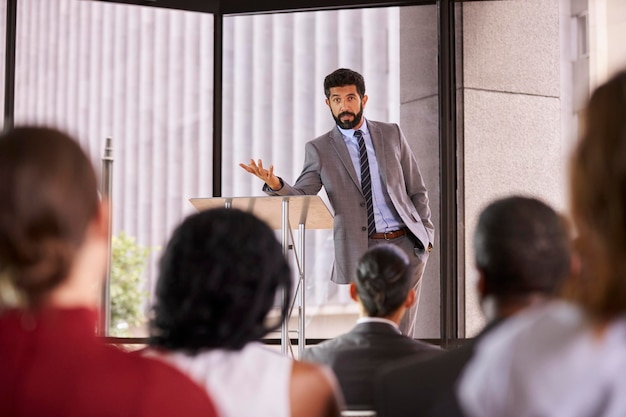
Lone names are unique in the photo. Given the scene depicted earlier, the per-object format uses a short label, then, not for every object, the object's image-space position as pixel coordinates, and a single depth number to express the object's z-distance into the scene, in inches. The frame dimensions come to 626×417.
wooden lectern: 304.1
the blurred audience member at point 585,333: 61.9
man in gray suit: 346.1
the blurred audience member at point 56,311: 69.0
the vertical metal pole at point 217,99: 424.0
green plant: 405.4
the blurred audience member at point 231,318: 93.3
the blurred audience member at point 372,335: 147.2
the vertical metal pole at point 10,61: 400.3
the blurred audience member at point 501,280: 112.2
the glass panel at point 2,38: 408.5
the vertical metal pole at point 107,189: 234.5
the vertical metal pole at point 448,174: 401.9
